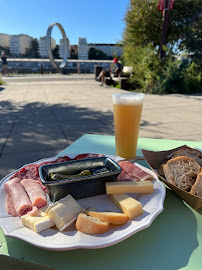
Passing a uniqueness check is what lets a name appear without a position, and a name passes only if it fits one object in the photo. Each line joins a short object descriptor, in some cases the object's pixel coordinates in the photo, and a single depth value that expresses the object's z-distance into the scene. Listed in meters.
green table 0.61
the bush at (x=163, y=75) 9.05
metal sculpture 20.52
